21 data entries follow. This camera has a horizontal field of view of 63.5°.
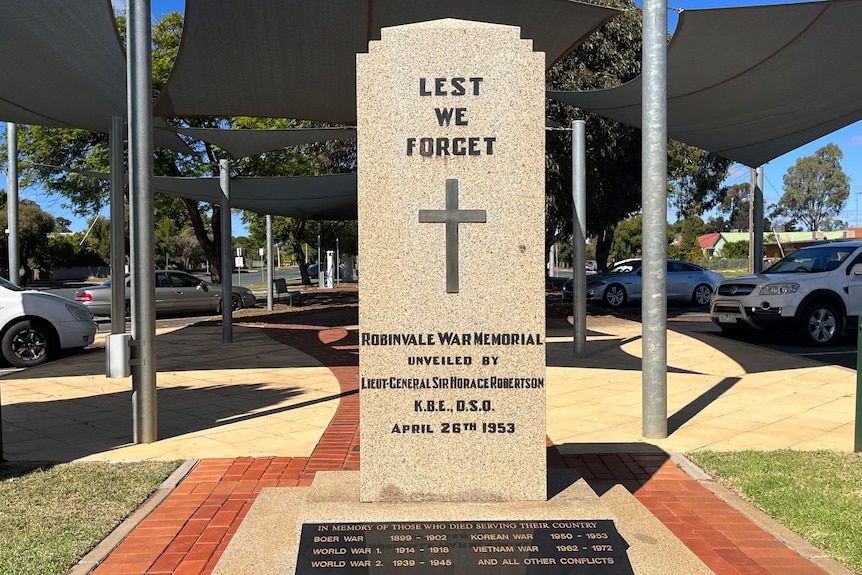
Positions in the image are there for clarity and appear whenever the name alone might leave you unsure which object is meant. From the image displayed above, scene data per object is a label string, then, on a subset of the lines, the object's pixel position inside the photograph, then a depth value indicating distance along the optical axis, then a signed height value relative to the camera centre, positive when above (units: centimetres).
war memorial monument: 371 -3
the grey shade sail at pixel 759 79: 711 +225
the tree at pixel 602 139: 1655 +308
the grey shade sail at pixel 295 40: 774 +272
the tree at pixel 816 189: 8162 +845
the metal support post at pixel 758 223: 1333 +71
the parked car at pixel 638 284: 2066 -68
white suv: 1153 -67
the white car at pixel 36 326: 1042 -88
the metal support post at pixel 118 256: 847 +14
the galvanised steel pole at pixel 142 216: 564 +41
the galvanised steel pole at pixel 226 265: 1312 +2
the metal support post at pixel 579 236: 1005 +38
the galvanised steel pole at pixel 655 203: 576 +49
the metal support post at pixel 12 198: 1530 +157
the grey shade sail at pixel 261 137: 1223 +235
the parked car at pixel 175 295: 1903 -81
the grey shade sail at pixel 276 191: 1586 +180
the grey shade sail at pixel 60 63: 751 +252
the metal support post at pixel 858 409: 517 -112
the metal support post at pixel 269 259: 2073 +20
